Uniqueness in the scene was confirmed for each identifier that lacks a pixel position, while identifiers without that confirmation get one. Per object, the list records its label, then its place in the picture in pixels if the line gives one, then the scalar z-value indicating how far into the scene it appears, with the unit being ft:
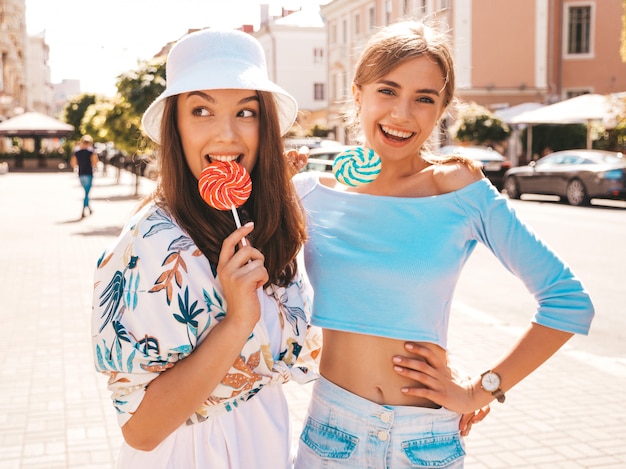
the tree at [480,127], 93.71
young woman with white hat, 5.55
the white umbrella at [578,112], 75.51
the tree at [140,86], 65.36
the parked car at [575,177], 59.06
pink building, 112.27
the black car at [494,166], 76.18
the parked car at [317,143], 81.13
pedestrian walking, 61.11
